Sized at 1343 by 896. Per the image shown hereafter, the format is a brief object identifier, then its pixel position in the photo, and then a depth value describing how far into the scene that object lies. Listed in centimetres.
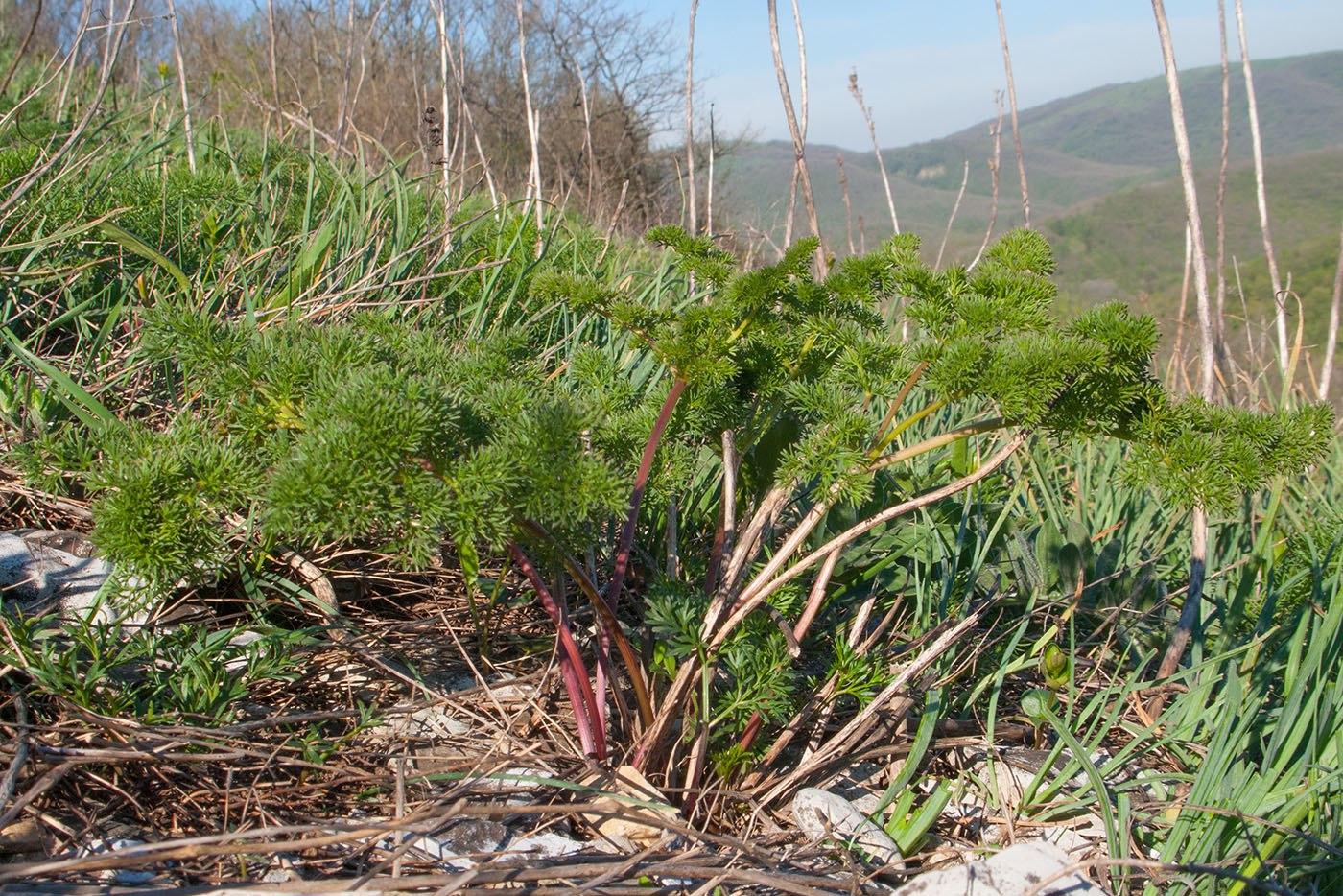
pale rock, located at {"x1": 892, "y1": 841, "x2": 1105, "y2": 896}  116
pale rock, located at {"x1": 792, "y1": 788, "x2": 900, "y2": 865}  133
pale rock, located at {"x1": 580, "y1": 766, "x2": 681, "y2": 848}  124
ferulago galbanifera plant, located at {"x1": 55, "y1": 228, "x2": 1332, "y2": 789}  94
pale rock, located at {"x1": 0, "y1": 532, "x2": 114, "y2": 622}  149
